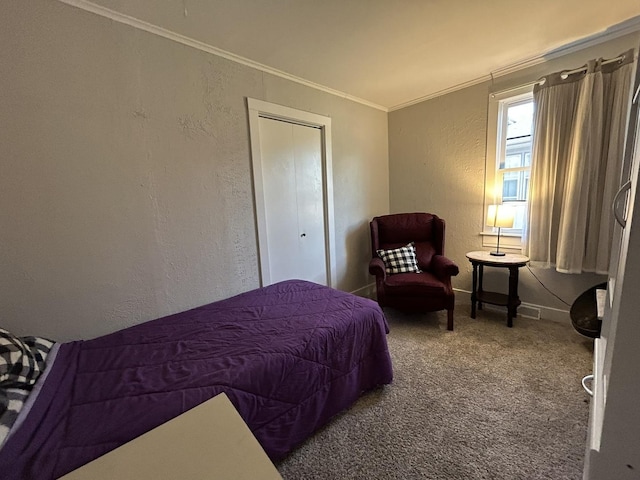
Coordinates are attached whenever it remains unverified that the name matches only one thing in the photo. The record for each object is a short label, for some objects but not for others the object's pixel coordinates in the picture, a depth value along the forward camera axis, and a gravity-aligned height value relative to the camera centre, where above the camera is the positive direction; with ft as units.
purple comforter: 2.99 -2.44
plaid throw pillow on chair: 9.52 -2.15
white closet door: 8.36 +0.11
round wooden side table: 8.07 -2.70
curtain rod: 6.81 +3.33
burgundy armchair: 8.31 -2.27
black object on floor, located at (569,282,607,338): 6.06 -2.95
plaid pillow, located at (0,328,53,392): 3.35 -1.97
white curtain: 6.87 +0.78
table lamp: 8.40 -0.65
